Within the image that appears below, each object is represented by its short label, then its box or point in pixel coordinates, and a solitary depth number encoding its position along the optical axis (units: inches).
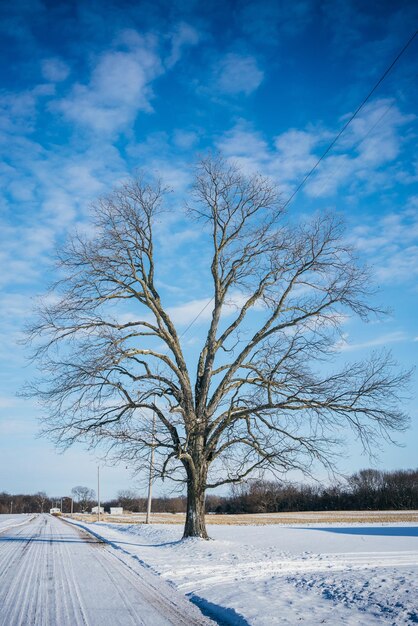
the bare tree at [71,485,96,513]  6519.7
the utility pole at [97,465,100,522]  2285.8
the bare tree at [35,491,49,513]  7073.8
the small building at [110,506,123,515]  3730.3
